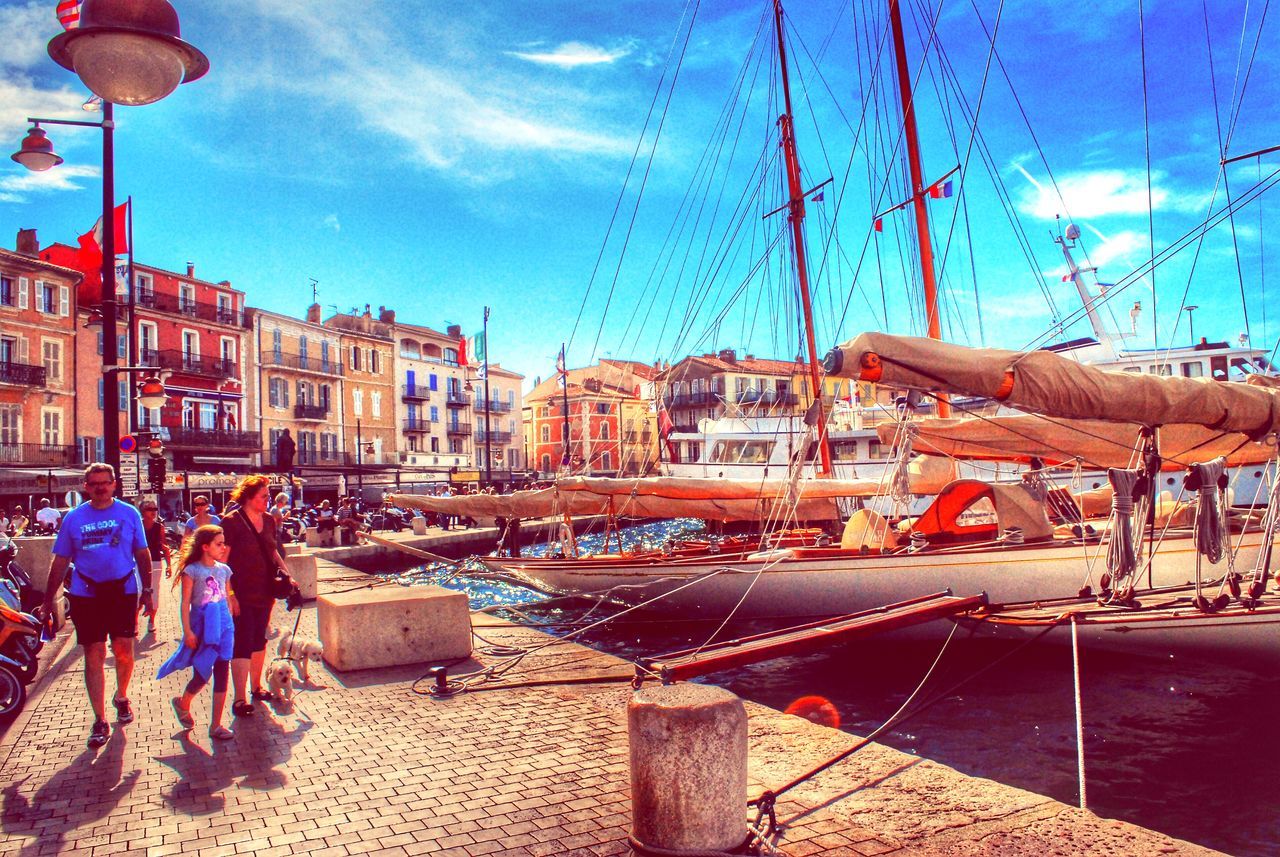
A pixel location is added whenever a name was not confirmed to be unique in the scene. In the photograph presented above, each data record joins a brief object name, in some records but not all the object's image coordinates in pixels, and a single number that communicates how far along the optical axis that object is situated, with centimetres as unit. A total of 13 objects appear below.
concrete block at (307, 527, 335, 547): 3172
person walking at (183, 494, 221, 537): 1436
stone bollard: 399
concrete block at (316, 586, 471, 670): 849
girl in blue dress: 639
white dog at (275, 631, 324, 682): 814
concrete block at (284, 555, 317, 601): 1418
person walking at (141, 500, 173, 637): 1222
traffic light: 1689
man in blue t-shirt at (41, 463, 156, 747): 630
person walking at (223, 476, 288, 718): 690
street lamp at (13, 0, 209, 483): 488
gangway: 518
